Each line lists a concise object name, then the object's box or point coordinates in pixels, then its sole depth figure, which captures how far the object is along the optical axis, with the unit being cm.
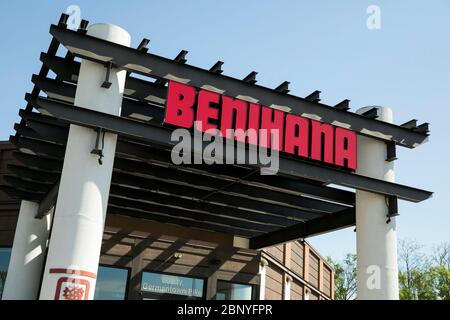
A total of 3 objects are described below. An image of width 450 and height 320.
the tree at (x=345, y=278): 7531
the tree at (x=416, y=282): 6128
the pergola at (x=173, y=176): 1040
